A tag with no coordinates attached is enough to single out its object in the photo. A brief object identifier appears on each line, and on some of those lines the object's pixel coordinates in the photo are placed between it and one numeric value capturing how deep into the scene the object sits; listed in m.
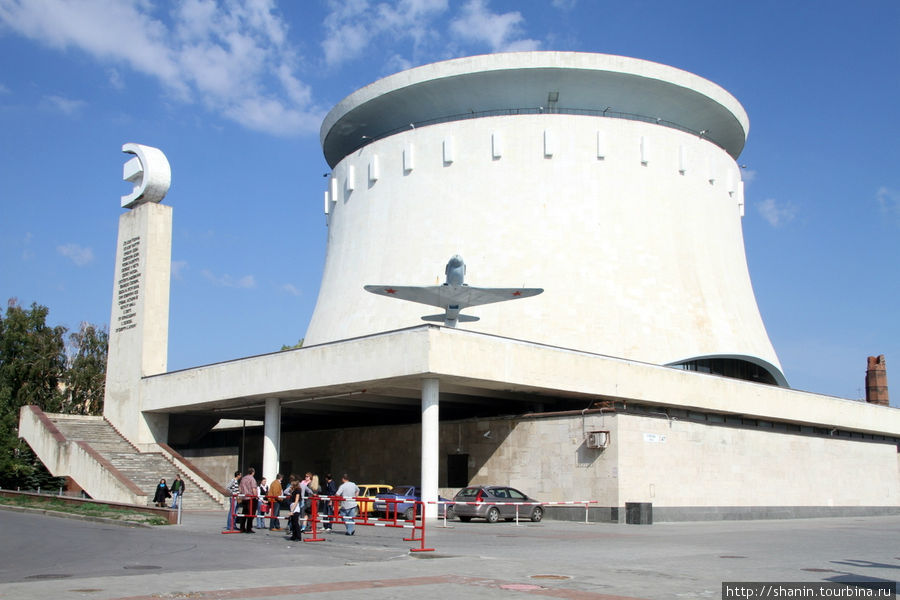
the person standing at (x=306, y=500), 19.03
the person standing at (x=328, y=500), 18.55
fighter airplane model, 31.73
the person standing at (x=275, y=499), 19.48
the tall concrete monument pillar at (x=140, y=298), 34.56
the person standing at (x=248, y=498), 18.50
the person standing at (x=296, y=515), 16.86
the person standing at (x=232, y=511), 18.61
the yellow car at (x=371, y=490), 26.34
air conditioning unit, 25.66
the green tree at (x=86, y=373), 49.72
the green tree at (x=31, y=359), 47.97
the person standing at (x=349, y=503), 17.61
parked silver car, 23.33
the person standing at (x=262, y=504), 19.27
